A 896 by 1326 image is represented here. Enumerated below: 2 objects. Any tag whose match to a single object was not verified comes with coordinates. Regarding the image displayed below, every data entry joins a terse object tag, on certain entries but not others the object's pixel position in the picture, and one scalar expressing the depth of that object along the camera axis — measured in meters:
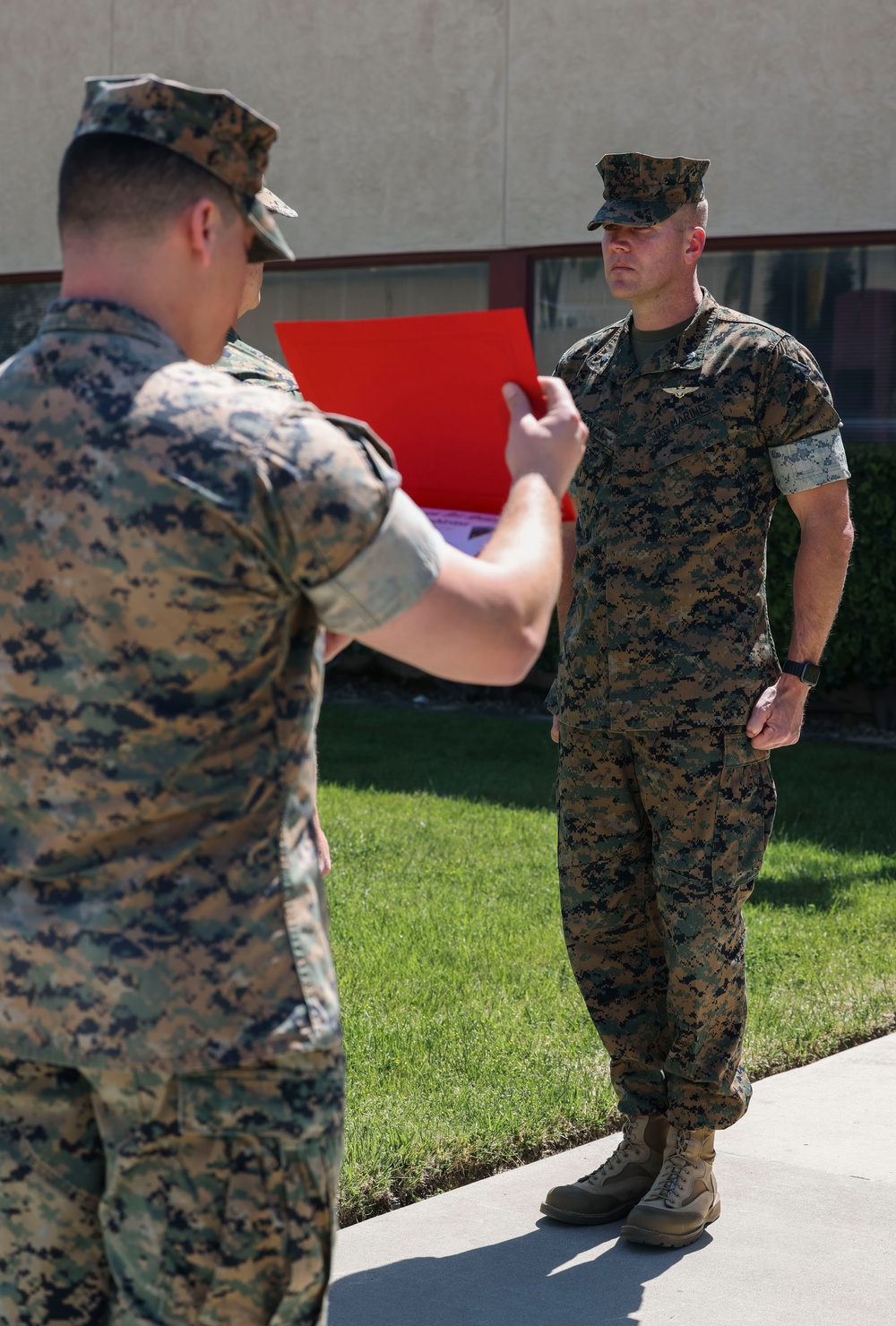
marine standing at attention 3.85
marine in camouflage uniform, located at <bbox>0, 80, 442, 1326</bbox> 1.83
